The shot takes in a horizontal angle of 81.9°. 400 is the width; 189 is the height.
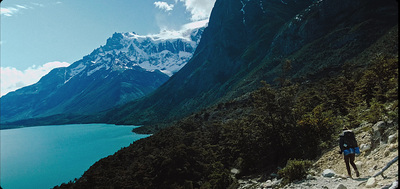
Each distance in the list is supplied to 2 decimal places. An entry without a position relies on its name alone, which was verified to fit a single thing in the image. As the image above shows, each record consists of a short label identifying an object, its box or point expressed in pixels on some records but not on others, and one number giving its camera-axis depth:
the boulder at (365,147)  13.37
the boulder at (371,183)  9.05
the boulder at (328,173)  13.01
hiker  12.02
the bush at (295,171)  14.70
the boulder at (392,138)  11.47
